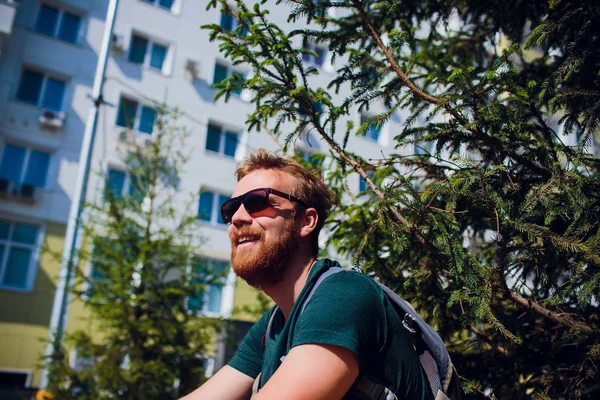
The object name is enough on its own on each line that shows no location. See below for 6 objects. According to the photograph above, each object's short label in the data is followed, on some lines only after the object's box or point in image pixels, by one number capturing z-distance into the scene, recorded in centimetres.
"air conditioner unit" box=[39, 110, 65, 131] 1642
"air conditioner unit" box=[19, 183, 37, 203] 1586
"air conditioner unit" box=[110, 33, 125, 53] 1790
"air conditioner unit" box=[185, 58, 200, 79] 1948
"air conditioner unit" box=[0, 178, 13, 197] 1564
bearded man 164
